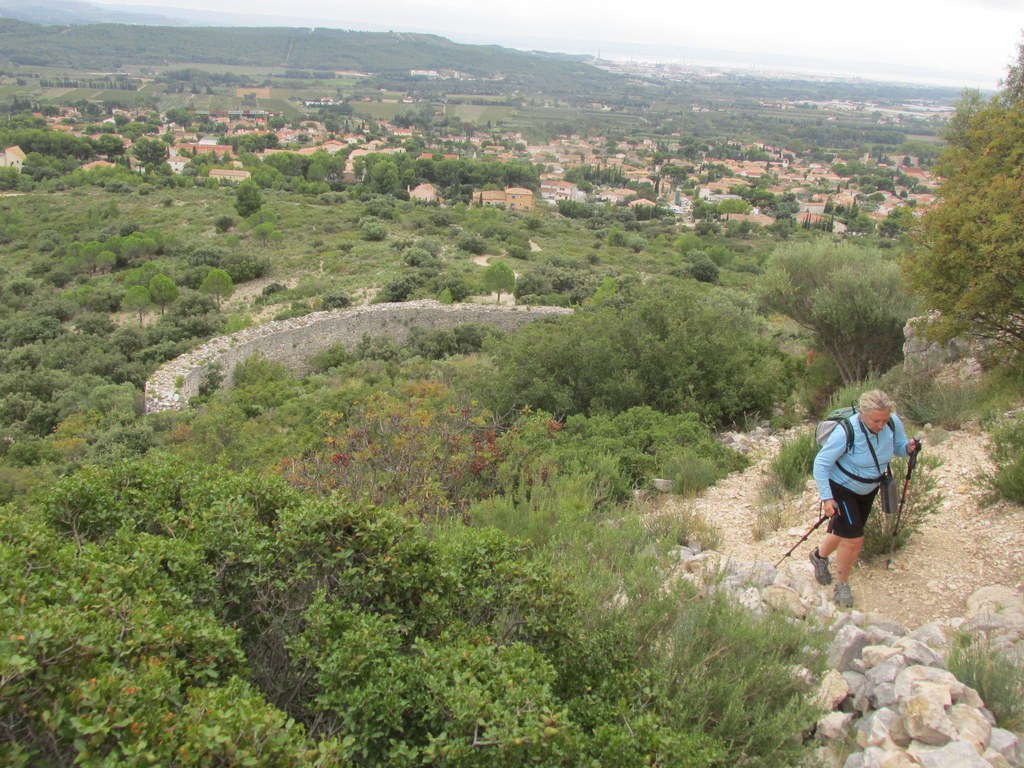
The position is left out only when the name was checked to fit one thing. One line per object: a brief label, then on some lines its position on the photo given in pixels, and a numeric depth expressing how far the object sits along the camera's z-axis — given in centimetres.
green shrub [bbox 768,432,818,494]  599
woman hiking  403
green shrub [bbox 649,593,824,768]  262
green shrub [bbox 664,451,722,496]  624
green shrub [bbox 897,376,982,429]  671
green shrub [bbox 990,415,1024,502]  473
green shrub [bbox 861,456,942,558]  446
